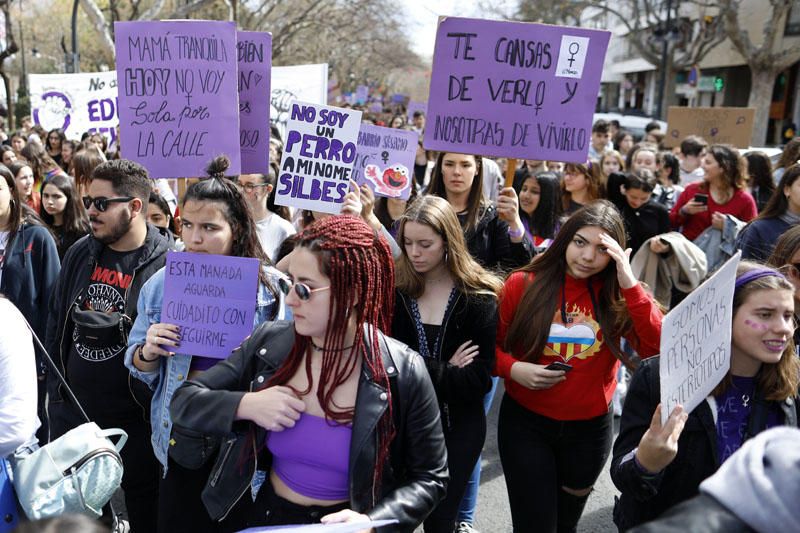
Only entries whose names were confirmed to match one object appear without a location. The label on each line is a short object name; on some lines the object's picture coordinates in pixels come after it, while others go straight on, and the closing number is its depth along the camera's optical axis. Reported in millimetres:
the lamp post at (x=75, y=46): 17888
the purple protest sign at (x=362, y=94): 32844
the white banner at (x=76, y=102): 9289
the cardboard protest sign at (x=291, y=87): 8742
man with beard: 3141
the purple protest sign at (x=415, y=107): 20712
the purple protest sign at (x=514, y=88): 3744
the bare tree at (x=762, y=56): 20834
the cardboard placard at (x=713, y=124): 9969
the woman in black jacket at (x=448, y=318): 3086
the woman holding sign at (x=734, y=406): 2180
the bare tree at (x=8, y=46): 17919
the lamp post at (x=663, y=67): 23872
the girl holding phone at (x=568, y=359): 2998
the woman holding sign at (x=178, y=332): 2670
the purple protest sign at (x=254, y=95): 4031
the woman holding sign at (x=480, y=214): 4098
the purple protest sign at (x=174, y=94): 3691
